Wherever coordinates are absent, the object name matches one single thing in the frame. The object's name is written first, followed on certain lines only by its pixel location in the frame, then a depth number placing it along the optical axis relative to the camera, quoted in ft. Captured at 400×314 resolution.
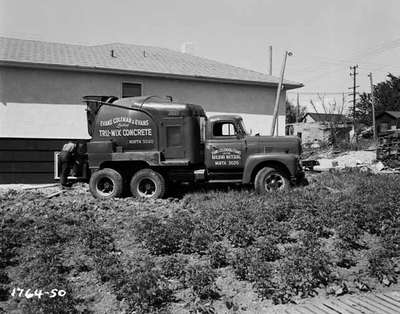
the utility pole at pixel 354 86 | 224.31
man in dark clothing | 40.22
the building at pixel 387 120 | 174.92
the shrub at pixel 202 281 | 16.51
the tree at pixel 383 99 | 212.02
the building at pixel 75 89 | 49.73
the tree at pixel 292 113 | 258.96
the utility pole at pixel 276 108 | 59.93
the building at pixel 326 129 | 118.87
